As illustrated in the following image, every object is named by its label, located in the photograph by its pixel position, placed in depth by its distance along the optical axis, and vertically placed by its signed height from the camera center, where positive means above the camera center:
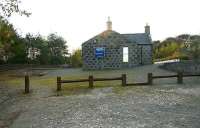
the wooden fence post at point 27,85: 10.48 -1.23
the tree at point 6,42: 16.23 +2.52
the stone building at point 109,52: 18.47 +1.35
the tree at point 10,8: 10.88 +3.63
